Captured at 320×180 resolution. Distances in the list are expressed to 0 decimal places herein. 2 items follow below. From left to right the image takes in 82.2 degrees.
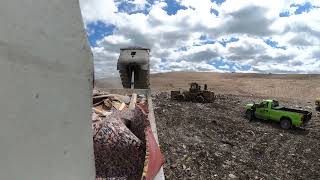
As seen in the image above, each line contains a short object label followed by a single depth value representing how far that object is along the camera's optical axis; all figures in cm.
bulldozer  1203
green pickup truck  832
